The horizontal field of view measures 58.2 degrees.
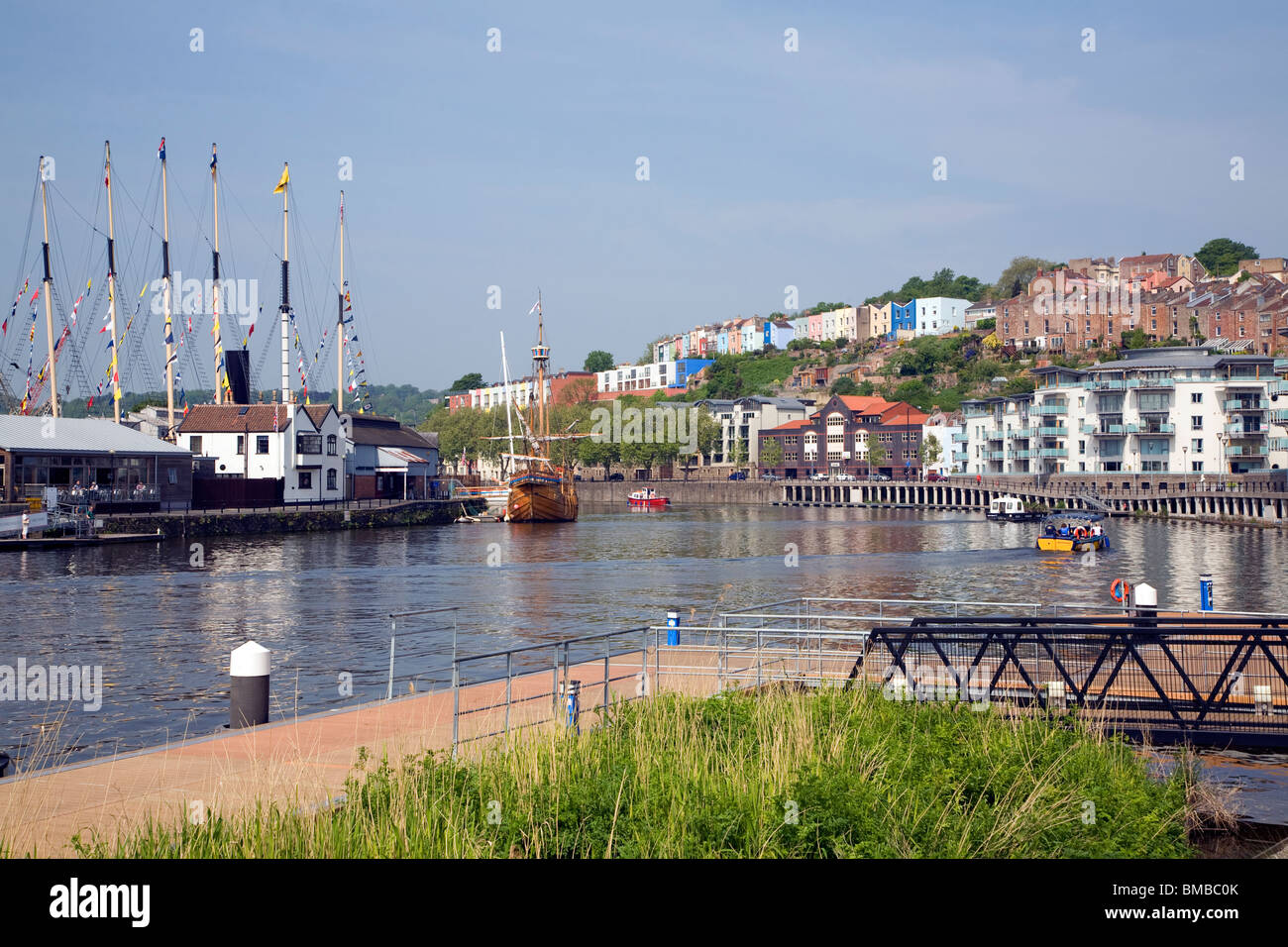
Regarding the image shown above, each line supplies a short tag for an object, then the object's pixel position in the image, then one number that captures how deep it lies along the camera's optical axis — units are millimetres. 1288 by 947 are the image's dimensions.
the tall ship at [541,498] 110750
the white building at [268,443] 94938
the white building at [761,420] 198250
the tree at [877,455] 175250
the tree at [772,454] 187125
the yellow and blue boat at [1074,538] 74750
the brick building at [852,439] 176125
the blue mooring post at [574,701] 14312
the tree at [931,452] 169500
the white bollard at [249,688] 15852
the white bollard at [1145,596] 23391
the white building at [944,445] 168000
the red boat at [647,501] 156750
